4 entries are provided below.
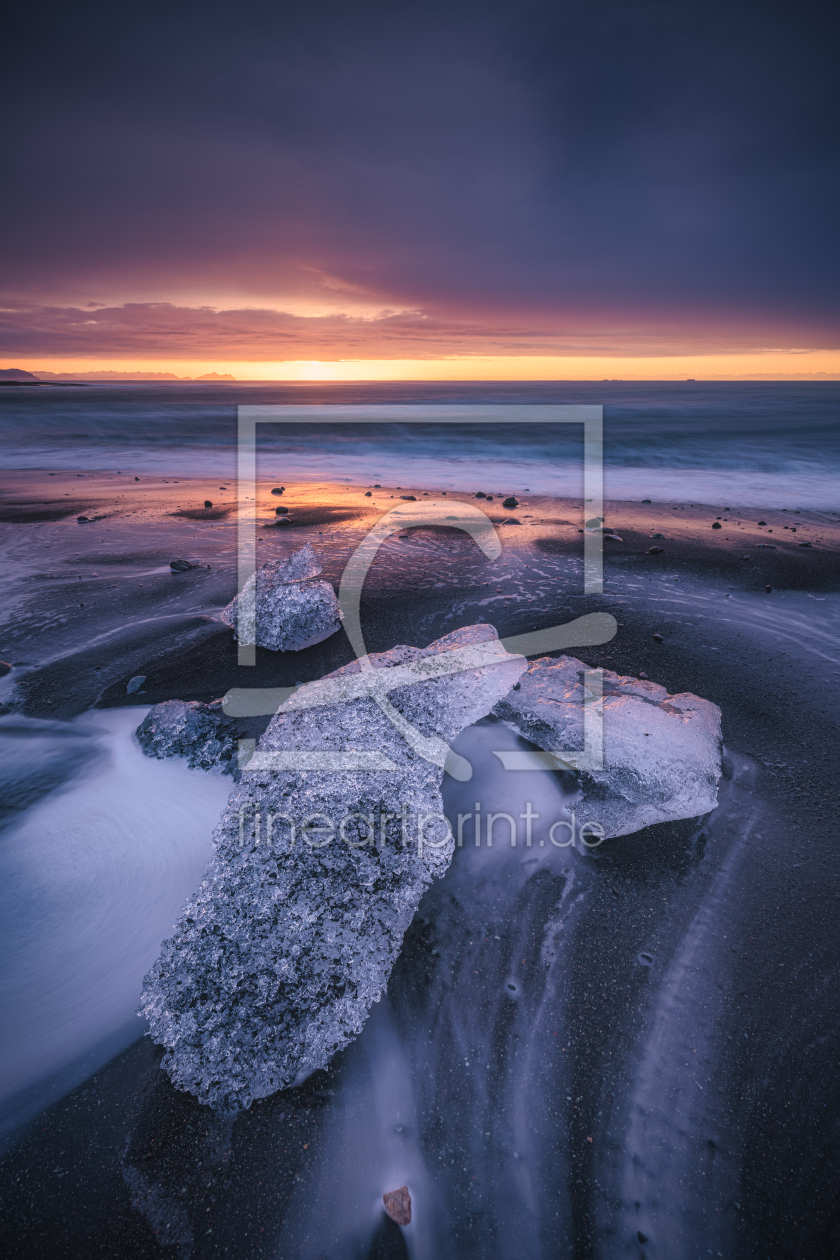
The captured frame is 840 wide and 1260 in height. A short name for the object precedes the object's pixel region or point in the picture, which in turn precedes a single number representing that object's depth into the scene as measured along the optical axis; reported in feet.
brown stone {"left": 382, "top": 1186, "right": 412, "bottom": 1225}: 5.83
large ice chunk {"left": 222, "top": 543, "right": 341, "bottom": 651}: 16.55
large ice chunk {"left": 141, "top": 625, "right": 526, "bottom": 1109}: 6.70
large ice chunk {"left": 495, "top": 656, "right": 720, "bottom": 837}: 10.77
